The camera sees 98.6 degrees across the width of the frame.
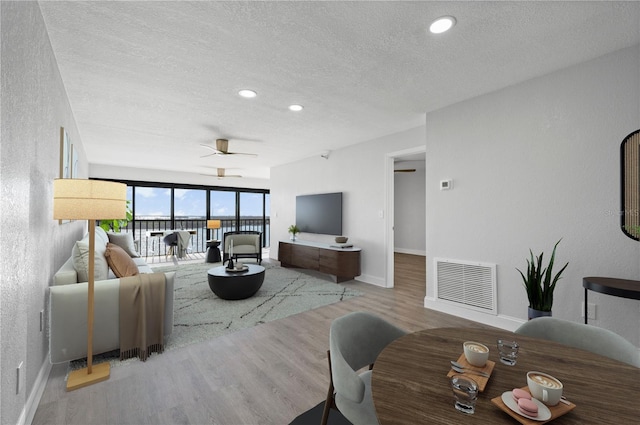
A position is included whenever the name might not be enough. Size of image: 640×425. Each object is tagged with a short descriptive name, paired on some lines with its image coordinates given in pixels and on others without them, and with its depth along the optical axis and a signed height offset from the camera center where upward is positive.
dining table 0.75 -0.56
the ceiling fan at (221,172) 7.65 +1.14
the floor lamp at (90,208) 1.86 +0.03
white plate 0.73 -0.54
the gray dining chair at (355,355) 1.07 -0.66
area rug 2.79 -1.22
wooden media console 4.83 -0.85
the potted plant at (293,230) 6.25 -0.39
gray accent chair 6.45 -0.77
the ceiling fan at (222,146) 4.64 +1.14
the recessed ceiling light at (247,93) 2.96 +1.31
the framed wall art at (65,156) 2.61 +0.58
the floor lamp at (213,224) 8.21 -0.34
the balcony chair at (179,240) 7.25 -0.74
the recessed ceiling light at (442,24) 1.88 +1.33
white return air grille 3.04 -0.81
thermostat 3.37 +0.37
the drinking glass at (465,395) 0.77 -0.52
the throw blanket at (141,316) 2.27 -0.87
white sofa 2.03 -0.79
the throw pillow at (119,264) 2.63 -0.50
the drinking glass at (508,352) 1.04 -0.53
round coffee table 3.67 -0.95
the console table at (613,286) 1.87 -0.51
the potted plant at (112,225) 6.09 -0.29
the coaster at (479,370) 0.89 -0.55
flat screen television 5.48 +0.01
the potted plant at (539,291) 2.37 -0.68
